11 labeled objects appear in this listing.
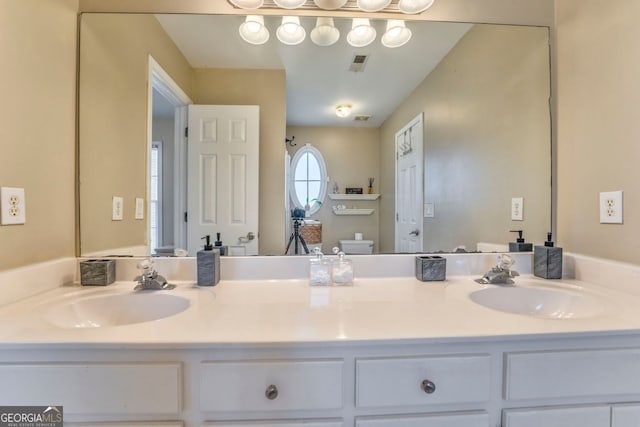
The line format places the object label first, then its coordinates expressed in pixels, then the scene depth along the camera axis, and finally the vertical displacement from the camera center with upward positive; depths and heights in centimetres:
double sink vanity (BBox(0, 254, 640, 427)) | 61 -36
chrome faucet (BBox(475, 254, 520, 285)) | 108 -24
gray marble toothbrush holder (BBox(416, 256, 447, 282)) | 112 -23
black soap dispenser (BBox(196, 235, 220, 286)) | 105 -21
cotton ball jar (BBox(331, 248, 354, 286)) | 108 -24
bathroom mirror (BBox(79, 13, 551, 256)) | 118 +42
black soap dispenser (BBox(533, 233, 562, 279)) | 112 -20
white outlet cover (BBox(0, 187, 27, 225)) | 82 +1
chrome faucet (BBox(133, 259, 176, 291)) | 101 -26
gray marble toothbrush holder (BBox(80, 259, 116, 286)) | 105 -24
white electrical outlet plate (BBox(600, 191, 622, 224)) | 98 +2
